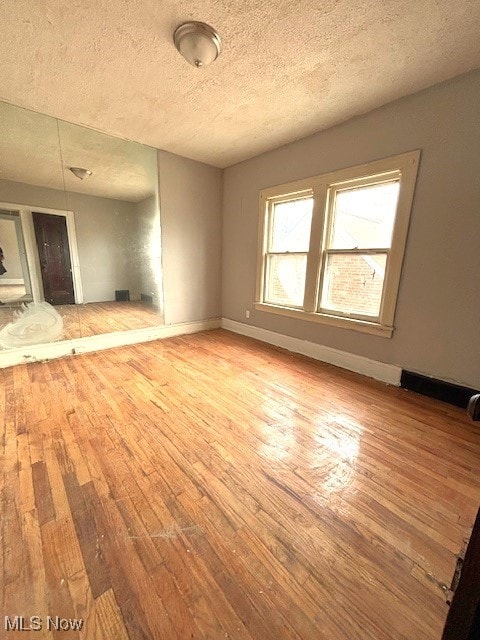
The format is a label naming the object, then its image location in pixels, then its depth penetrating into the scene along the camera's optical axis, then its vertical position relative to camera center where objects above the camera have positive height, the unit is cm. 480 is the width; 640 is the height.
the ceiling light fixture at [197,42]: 163 +147
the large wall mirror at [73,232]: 273 +36
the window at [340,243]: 248 +30
